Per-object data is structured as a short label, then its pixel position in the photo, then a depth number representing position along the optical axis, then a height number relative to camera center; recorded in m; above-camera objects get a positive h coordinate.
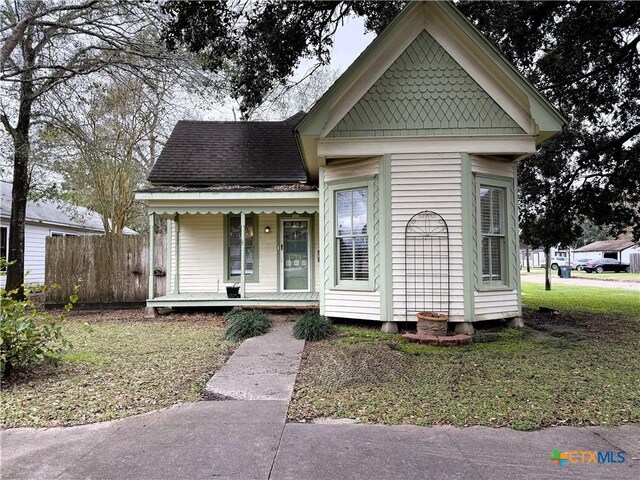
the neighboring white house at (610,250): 44.59 +0.54
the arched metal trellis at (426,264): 6.78 -0.14
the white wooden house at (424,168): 6.73 +1.62
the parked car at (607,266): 35.66 -1.08
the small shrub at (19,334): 4.25 -0.86
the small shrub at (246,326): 6.95 -1.29
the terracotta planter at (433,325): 6.36 -1.14
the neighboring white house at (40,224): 15.35 +1.62
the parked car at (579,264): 38.92 -1.03
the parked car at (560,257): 41.36 -0.31
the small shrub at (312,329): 6.64 -1.27
